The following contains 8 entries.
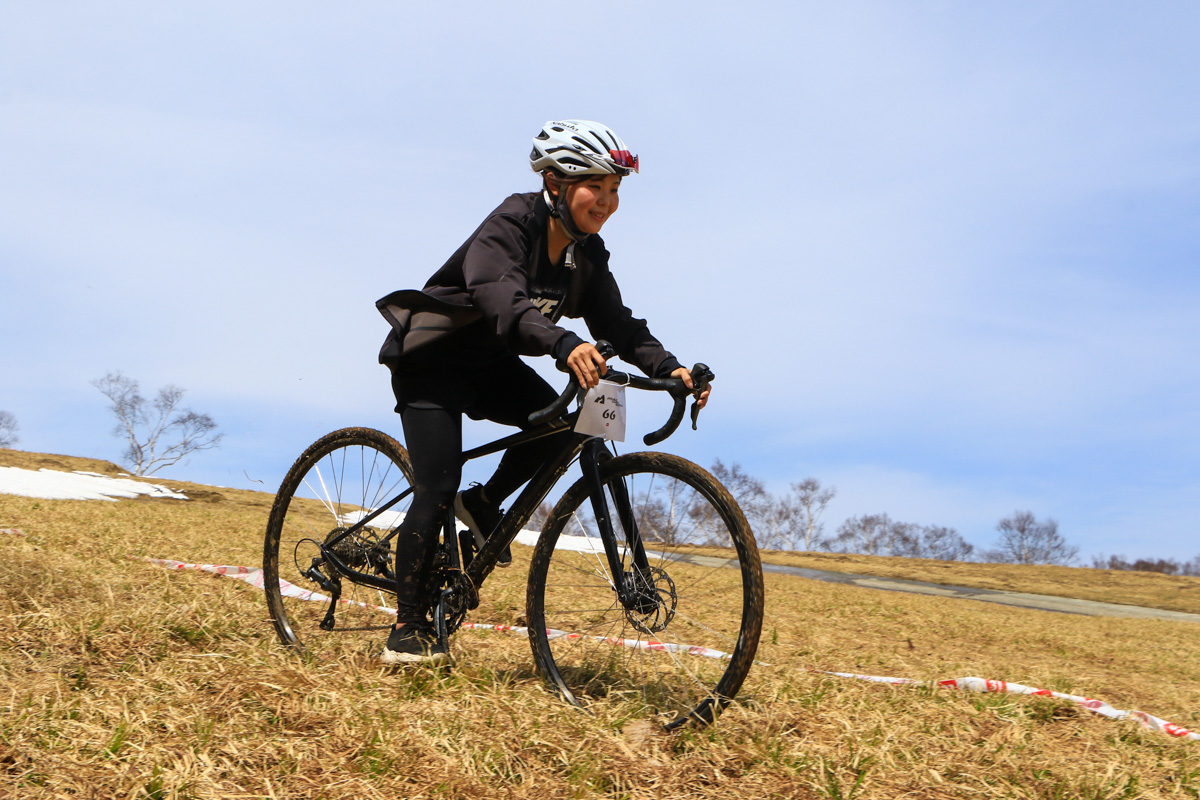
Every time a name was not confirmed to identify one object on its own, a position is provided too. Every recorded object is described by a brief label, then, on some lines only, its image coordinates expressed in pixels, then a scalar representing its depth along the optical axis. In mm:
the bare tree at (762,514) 70100
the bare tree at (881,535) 79188
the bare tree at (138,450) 61375
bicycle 2926
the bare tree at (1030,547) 77812
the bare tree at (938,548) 79188
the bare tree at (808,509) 69812
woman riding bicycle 3234
